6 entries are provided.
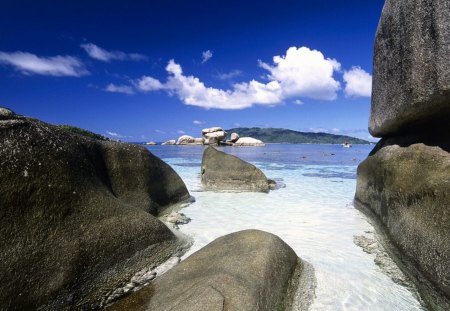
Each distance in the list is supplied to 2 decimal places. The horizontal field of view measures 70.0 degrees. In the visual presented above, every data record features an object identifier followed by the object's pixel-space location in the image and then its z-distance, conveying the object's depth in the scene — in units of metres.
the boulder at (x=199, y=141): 110.50
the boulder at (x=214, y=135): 99.69
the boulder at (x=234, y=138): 110.88
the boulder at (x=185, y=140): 115.79
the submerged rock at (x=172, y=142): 134.23
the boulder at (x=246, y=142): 108.86
